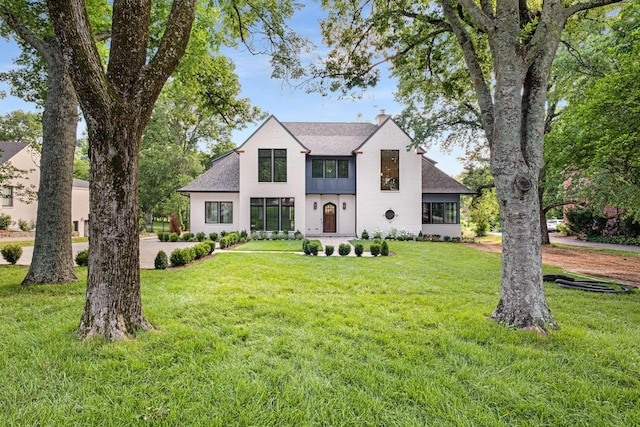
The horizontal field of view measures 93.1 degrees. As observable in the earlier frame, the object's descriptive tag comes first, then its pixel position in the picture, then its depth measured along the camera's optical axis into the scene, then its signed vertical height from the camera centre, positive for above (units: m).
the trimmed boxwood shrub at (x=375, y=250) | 11.38 -1.17
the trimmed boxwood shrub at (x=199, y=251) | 10.01 -1.05
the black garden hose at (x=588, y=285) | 6.86 -1.64
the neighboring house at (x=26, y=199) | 21.08 +1.50
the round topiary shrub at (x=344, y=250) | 11.30 -1.16
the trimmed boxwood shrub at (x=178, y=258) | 8.74 -1.11
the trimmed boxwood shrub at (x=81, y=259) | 8.47 -1.06
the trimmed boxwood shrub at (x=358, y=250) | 11.33 -1.19
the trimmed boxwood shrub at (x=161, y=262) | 8.39 -1.16
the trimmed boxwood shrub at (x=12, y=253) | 8.69 -0.94
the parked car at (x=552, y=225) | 32.60 -0.82
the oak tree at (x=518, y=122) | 4.14 +1.38
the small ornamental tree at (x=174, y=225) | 19.13 -0.32
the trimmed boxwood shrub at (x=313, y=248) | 11.40 -1.09
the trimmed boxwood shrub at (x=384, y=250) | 11.38 -1.18
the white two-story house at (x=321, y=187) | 18.59 +1.99
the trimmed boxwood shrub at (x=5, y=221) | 19.56 +0.01
